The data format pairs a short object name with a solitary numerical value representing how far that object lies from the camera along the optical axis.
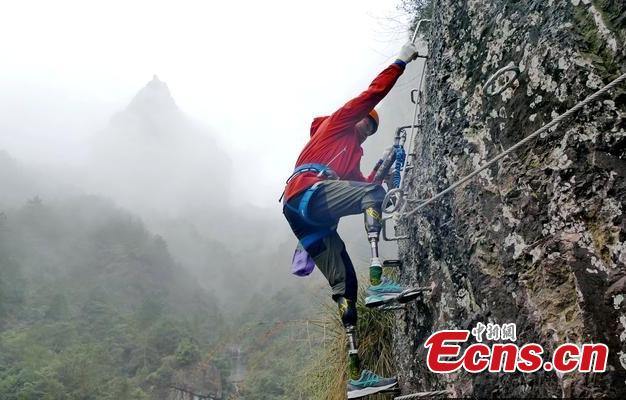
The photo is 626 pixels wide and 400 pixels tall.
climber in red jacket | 2.92
